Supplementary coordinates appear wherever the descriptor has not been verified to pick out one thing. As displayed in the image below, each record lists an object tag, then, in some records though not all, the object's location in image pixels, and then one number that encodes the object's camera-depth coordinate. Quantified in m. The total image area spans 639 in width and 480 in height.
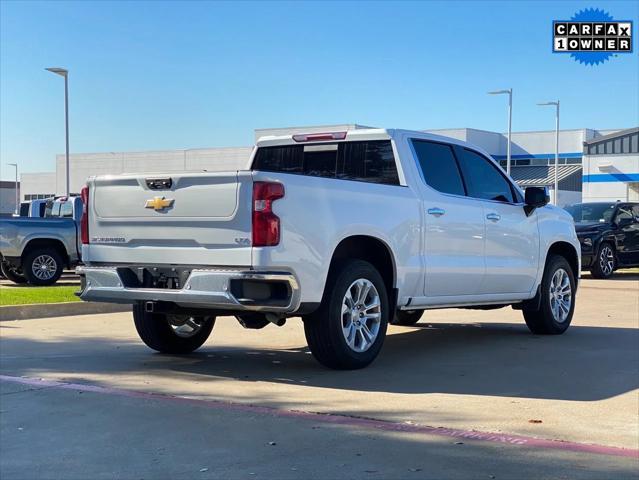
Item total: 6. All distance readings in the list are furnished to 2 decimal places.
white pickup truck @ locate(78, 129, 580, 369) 6.41
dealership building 47.28
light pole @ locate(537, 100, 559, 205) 42.00
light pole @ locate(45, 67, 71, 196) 32.03
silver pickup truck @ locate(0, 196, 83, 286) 16.36
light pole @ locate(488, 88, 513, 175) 40.94
